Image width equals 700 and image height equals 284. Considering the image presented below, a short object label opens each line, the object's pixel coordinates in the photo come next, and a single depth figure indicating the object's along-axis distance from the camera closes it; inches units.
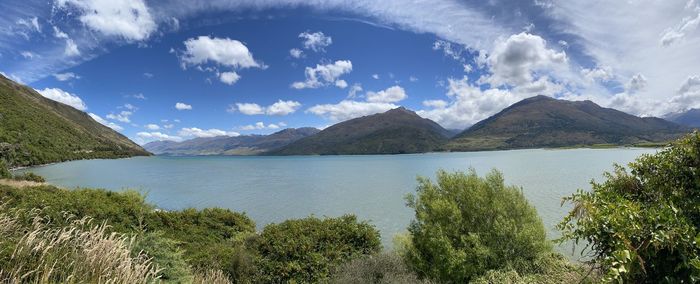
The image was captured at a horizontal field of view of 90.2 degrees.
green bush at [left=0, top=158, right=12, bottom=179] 1958.3
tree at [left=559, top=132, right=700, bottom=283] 172.9
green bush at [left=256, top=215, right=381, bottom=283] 613.9
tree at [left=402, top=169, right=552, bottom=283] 581.6
